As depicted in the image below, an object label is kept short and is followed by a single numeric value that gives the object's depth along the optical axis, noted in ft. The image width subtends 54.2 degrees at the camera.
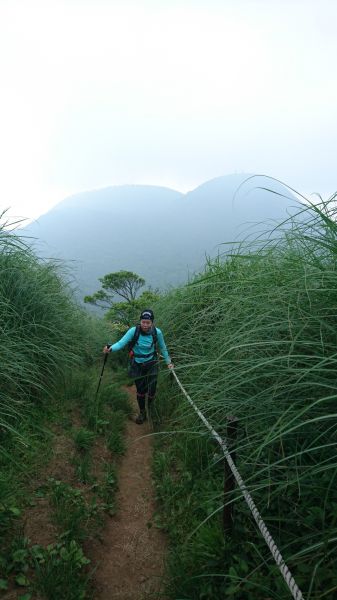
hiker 16.93
